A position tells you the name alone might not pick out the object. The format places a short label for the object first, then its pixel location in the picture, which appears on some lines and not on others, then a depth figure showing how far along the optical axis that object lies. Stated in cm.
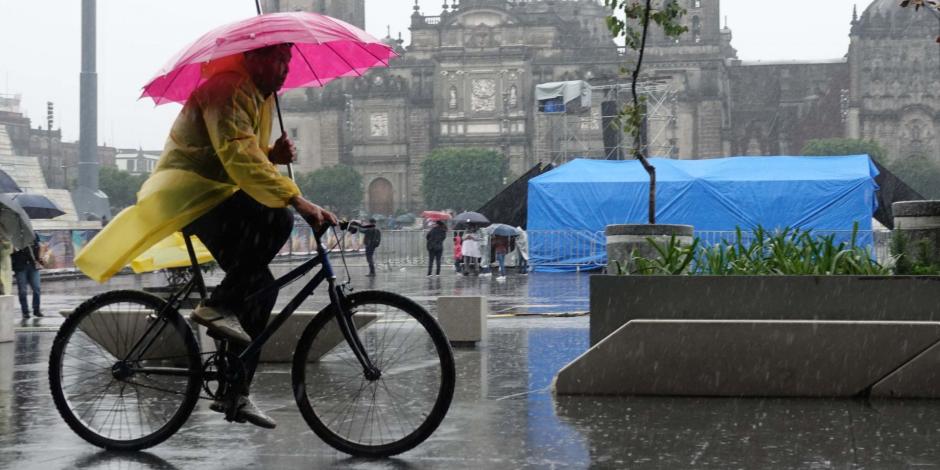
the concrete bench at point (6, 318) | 1003
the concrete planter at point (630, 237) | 923
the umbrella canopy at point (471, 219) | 3036
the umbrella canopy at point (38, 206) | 2252
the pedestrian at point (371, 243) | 2878
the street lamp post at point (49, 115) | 11512
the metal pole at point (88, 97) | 4300
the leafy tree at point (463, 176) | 9512
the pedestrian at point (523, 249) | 2933
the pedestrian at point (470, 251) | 2805
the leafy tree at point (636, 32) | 897
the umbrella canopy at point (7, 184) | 2040
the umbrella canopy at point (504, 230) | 2864
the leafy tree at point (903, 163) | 9406
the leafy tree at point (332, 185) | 9812
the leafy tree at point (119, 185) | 10681
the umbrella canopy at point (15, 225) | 1333
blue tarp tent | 2698
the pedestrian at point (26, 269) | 1472
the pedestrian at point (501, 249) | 2723
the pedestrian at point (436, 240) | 2869
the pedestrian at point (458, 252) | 2962
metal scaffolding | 9238
